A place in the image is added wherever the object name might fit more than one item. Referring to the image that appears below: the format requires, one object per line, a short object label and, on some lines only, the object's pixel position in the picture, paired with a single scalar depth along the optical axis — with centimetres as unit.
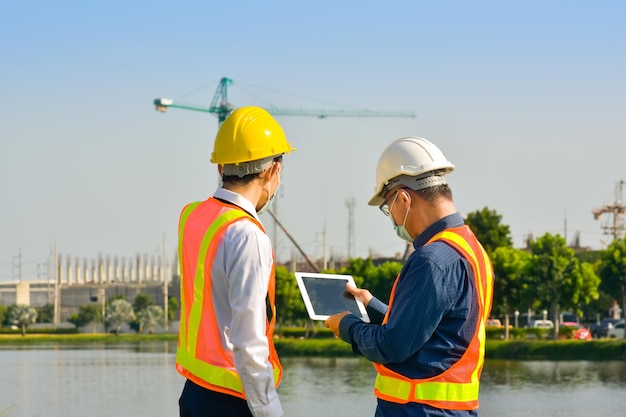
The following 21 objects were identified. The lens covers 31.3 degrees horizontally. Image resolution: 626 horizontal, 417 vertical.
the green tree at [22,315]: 10831
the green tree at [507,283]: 5119
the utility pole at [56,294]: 13455
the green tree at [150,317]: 10994
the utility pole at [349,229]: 12132
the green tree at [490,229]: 5531
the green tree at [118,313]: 10769
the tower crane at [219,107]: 11081
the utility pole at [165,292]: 11650
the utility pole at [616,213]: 10783
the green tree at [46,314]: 13425
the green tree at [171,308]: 12561
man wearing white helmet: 406
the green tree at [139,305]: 11359
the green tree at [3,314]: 11444
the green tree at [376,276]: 6475
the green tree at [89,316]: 11131
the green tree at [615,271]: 4950
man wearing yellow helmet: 406
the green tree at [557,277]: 4931
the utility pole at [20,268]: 17912
